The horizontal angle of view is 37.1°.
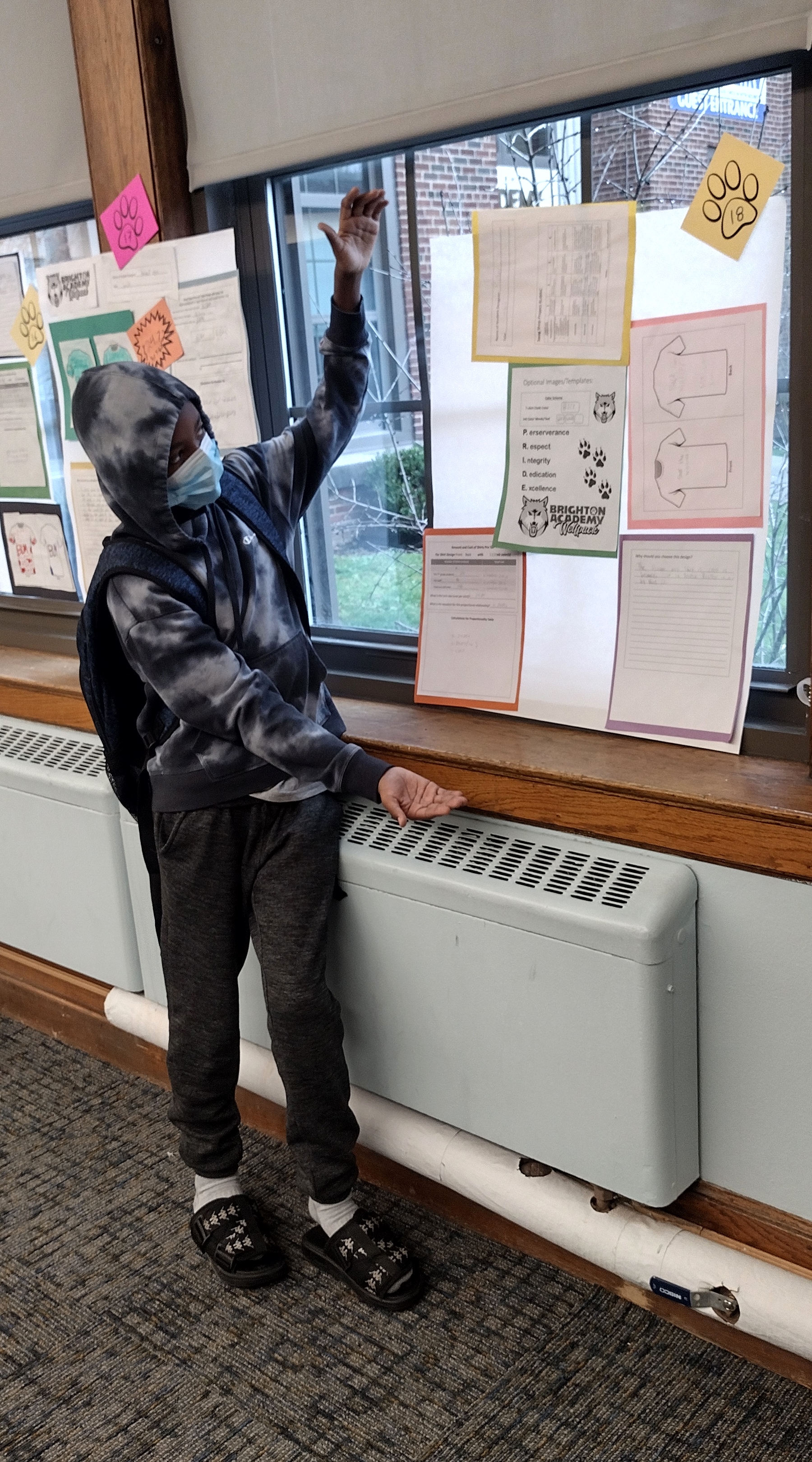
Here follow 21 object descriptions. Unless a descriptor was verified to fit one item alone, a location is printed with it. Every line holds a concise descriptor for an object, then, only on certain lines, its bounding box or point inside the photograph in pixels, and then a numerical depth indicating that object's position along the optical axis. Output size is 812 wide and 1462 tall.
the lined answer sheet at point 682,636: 1.60
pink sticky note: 2.10
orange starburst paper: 2.17
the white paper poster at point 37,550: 2.67
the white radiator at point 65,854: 2.27
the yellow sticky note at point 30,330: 2.48
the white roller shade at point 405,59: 1.43
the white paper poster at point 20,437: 2.63
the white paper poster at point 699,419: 1.53
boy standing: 1.59
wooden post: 2.01
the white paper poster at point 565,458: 1.67
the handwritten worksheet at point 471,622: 1.86
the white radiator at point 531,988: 1.54
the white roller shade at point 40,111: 2.23
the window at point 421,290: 1.57
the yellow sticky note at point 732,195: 1.46
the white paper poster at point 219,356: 2.09
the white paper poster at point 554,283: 1.61
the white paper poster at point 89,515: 2.45
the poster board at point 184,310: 2.08
